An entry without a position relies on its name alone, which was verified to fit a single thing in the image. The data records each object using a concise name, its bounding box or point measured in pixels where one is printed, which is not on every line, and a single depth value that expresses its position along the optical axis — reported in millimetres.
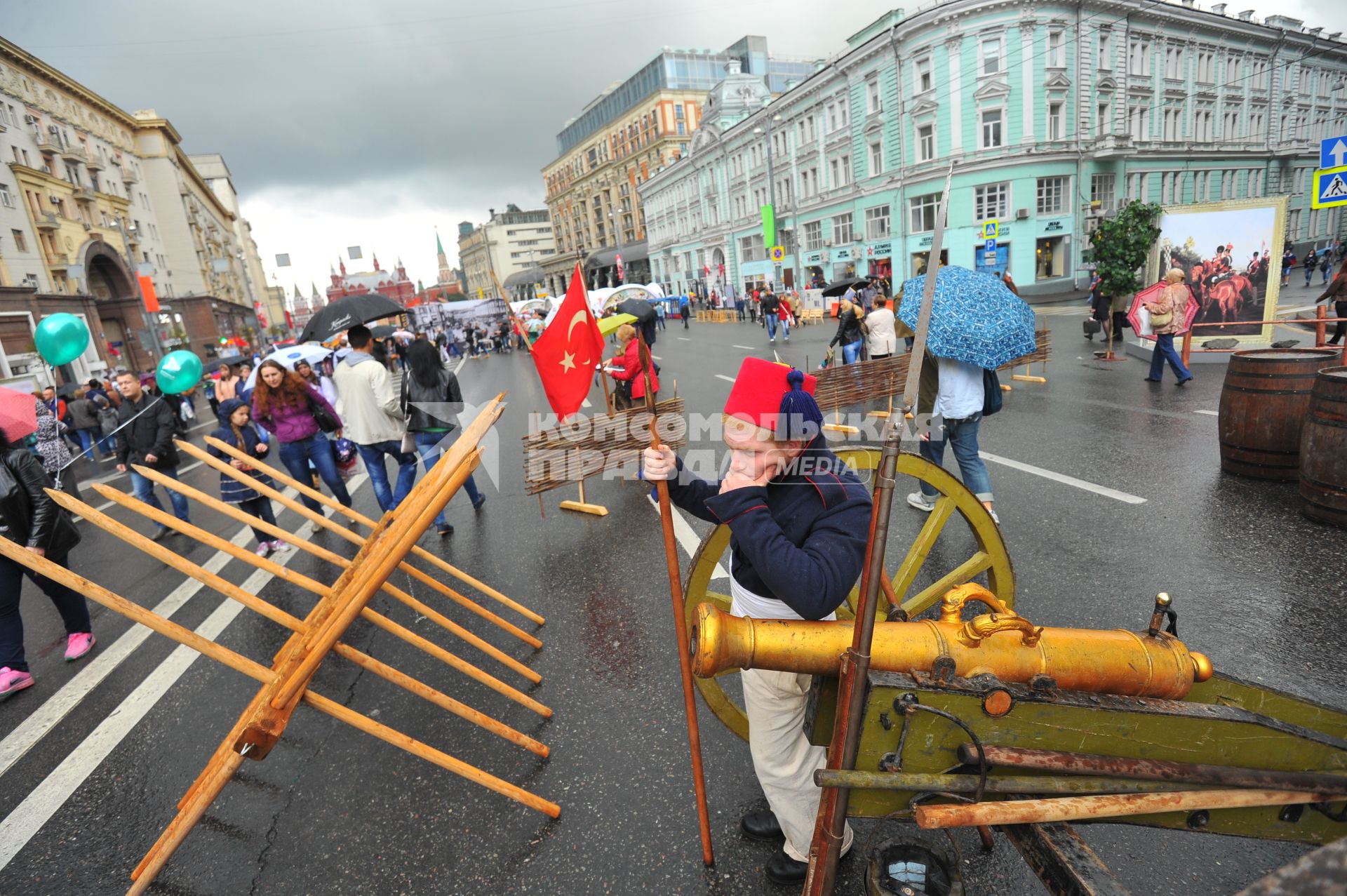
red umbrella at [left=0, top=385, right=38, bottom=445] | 3730
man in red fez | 1749
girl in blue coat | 5598
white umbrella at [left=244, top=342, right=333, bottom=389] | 10170
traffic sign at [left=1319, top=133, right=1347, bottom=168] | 9422
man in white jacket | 5633
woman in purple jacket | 5668
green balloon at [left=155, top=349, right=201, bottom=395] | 6574
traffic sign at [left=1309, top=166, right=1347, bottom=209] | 9477
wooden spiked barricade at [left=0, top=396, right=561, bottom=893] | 1934
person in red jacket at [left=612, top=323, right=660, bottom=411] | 7070
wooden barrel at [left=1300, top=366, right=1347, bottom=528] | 3852
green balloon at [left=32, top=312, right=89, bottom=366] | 6887
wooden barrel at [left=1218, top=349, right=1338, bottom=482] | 4672
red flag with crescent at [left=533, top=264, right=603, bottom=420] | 3266
